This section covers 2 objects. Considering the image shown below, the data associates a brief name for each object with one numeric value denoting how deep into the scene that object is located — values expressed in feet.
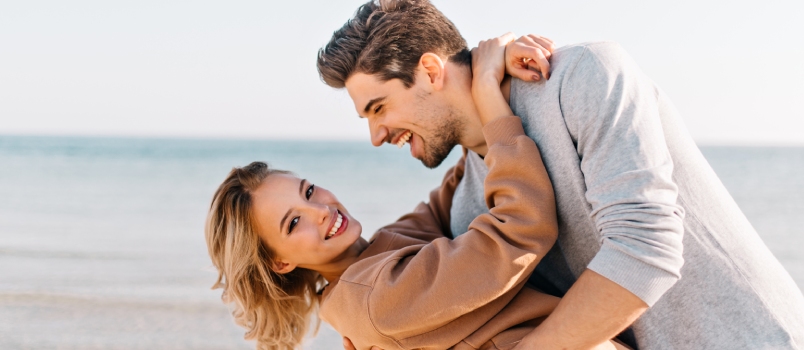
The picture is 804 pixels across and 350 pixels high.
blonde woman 4.30
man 4.02
